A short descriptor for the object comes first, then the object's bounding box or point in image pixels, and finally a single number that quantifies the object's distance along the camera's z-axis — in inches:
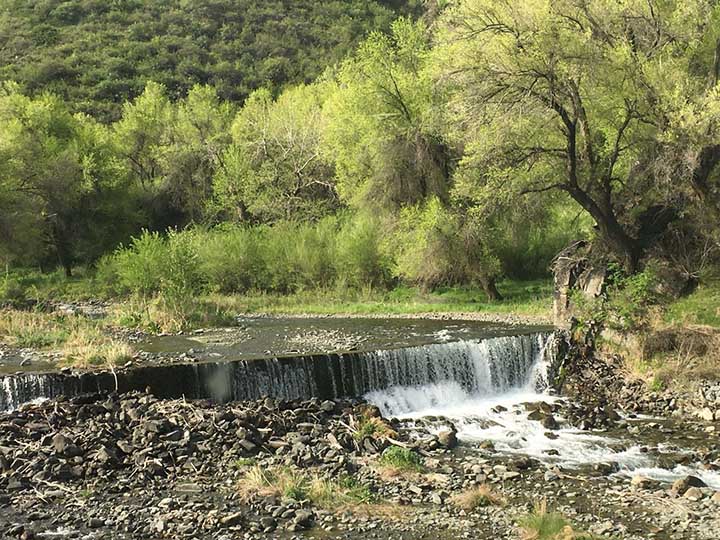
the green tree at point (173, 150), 1722.4
